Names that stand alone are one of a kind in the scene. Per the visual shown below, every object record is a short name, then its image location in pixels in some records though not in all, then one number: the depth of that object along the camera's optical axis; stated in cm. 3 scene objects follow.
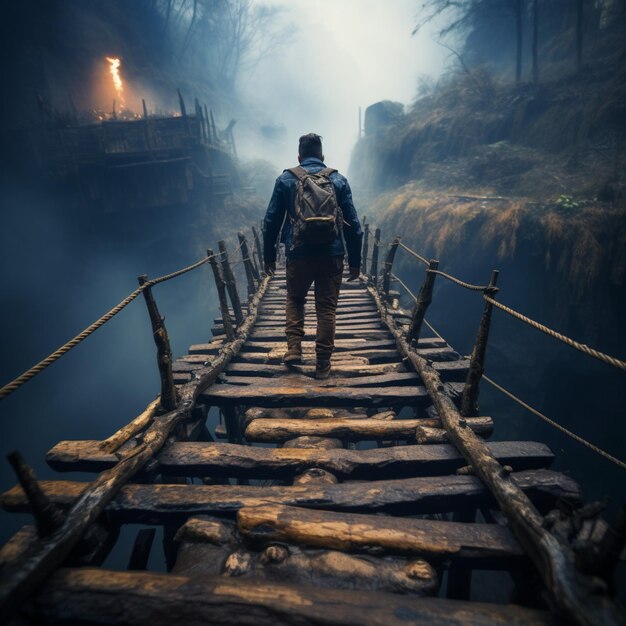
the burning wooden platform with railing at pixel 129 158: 1466
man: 316
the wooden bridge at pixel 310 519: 125
